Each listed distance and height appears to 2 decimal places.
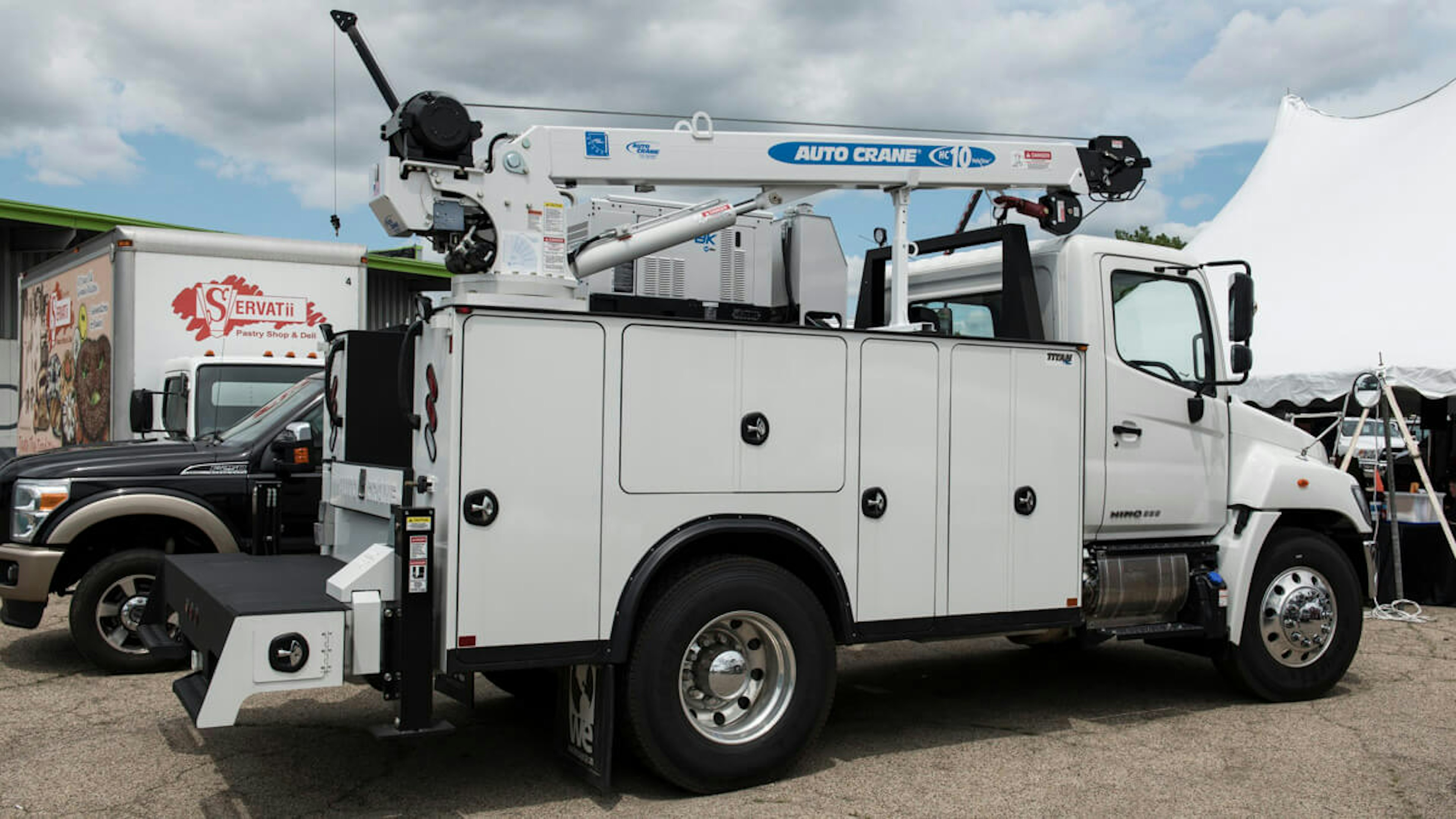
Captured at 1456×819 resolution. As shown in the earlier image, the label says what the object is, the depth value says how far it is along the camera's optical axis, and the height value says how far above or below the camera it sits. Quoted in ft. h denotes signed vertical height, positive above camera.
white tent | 42.09 +5.56
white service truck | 15.98 -0.75
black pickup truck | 25.09 -2.15
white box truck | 32.65 +2.92
